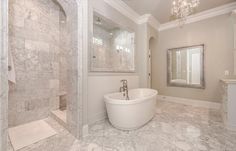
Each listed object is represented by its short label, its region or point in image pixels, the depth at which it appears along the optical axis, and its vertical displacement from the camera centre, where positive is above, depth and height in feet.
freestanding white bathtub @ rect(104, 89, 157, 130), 6.23 -2.12
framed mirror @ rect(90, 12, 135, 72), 8.07 +2.28
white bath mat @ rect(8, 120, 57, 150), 5.62 -3.24
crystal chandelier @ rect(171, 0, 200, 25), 6.73 +3.93
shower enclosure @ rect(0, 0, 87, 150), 5.92 +0.87
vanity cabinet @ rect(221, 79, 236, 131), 6.75 -1.82
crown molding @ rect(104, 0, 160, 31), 9.11 +5.57
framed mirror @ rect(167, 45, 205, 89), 11.46 +0.76
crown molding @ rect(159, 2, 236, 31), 9.83 +5.60
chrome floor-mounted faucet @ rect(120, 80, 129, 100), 9.04 -1.24
